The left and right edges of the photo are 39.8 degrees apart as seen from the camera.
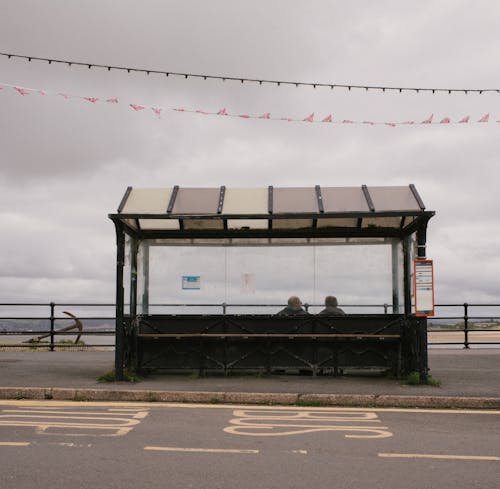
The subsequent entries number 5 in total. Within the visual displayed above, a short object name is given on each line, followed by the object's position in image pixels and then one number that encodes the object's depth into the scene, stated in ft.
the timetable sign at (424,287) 36.88
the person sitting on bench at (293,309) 41.86
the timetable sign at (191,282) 43.50
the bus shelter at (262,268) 39.06
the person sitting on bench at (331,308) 41.61
